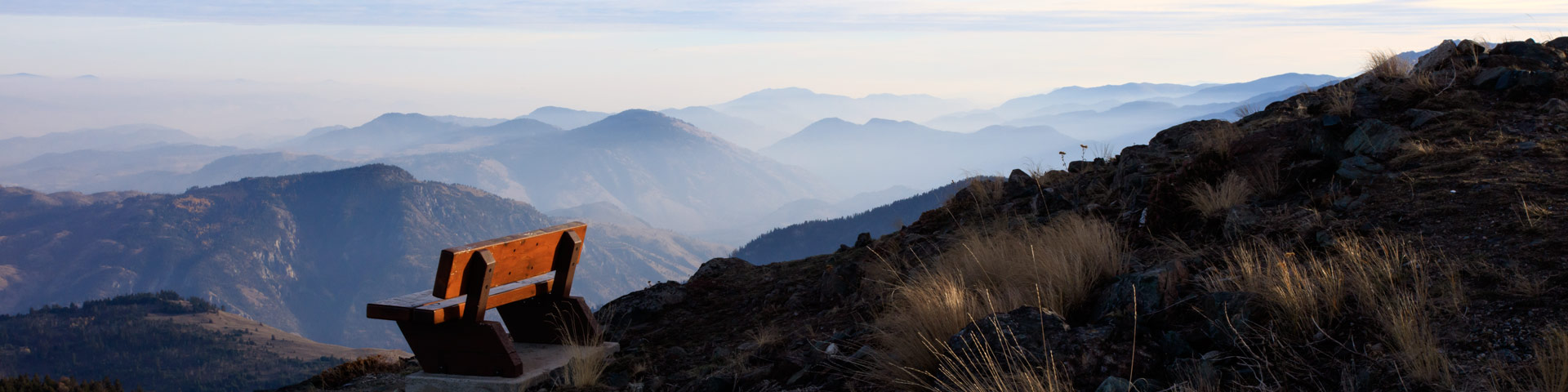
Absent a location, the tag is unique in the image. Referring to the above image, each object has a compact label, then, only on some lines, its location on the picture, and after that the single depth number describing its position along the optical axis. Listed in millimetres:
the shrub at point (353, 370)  8594
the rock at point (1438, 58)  10021
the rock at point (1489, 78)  8461
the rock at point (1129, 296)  4504
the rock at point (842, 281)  8547
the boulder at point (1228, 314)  3975
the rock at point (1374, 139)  7145
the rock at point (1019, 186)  10672
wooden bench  6156
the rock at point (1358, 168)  6609
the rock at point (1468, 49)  9953
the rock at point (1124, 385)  3516
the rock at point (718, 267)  11328
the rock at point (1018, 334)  4004
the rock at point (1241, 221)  5943
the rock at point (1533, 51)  9141
